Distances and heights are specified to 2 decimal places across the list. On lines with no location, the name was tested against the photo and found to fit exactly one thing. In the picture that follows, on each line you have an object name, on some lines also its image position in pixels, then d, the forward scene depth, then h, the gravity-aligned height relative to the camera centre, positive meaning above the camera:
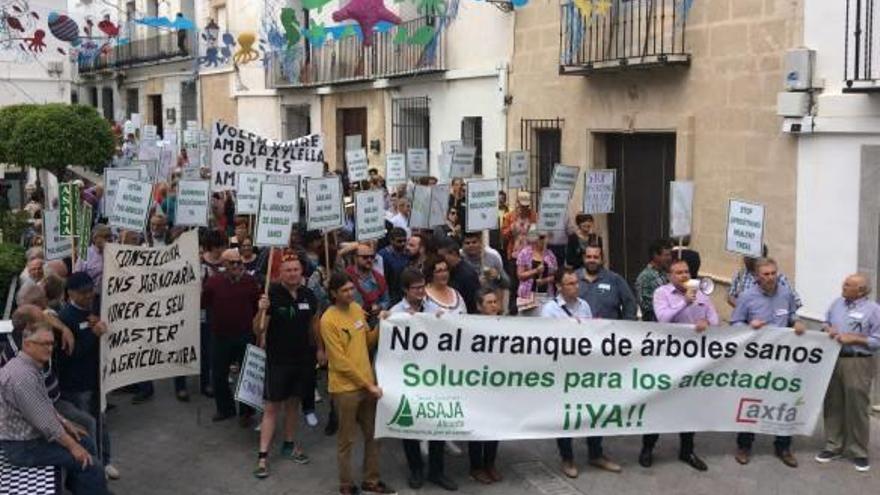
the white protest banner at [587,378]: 6.97 -1.55
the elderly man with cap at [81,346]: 6.75 -1.25
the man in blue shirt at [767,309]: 7.46 -1.12
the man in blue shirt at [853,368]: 7.29 -1.52
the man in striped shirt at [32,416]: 5.43 -1.37
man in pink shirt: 7.45 -1.12
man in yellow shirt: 6.64 -1.33
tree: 18.16 +0.27
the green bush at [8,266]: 10.50 -1.12
